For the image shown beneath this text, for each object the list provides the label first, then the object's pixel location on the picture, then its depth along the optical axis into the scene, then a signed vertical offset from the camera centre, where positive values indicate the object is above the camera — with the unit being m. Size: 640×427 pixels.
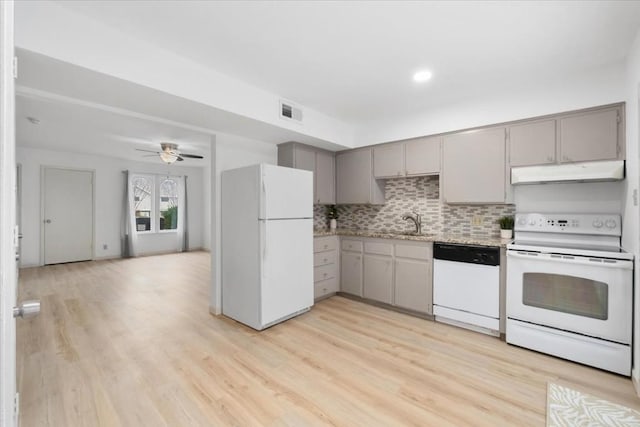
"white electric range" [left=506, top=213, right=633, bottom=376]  2.26 -0.66
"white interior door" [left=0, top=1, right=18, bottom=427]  0.58 -0.01
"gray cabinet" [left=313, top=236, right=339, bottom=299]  3.92 -0.76
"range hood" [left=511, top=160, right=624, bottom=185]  2.45 +0.37
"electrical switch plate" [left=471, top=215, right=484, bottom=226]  3.48 -0.09
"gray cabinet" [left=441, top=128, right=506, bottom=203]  3.10 +0.51
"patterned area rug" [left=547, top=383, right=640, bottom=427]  1.78 -1.27
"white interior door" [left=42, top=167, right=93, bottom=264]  6.13 -0.10
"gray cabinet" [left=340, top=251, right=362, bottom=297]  4.00 -0.85
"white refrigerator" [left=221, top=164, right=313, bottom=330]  3.05 -0.36
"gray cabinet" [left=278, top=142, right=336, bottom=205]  4.04 +0.70
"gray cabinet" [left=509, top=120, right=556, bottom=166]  2.81 +0.69
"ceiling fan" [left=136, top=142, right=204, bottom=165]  5.08 +1.03
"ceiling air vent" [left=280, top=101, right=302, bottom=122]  3.26 +1.15
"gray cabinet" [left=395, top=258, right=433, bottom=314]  3.36 -0.87
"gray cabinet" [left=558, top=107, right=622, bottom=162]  2.52 +0.69
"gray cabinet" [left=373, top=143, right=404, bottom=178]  3.87 +0.70
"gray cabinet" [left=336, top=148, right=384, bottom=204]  4.19 +0.48
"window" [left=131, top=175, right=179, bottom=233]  7.50 +0.24
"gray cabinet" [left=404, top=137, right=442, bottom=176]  3.55 +0.71
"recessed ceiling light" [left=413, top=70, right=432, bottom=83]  2.68 +1.28
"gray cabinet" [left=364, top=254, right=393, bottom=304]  3.67 -0.85
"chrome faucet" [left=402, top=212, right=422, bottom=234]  3.88 -0.09
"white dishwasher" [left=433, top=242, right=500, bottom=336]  2.93 -0.78
